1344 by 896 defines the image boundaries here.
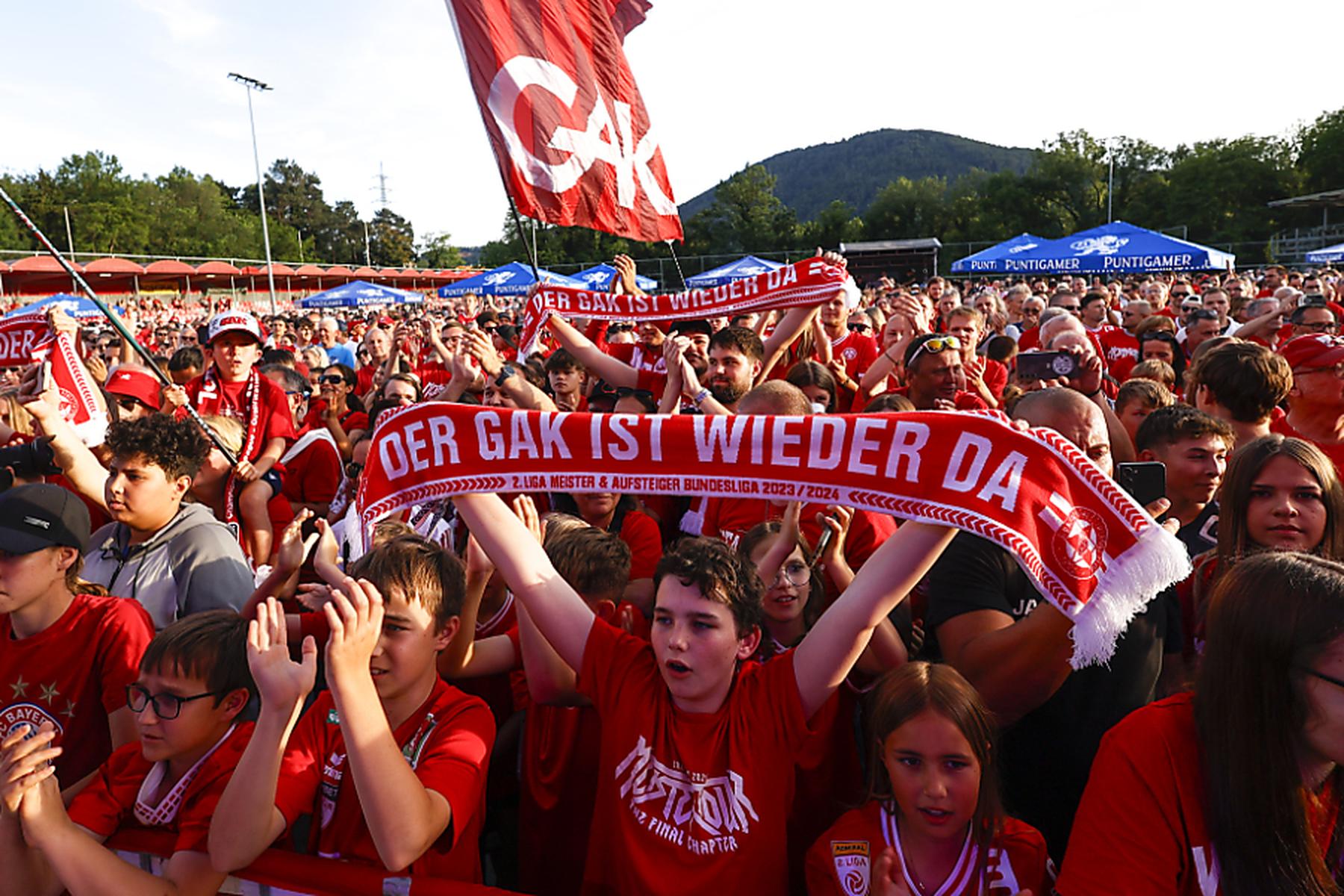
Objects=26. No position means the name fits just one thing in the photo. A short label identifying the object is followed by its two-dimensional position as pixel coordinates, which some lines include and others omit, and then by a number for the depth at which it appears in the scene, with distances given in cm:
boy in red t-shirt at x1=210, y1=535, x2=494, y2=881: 182
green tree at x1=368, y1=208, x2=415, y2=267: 11162
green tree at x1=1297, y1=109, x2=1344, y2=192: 6075
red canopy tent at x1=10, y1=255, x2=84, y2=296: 3222
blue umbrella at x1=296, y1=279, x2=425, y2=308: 2892
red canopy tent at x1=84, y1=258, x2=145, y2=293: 3675
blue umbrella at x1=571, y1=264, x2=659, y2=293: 2520
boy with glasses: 191
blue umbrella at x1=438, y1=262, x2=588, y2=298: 2680
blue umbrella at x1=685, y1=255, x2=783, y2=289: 2722
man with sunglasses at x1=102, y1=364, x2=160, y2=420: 552
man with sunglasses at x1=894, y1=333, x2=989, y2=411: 472
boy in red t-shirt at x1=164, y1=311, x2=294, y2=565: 445
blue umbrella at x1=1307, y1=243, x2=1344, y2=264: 2411
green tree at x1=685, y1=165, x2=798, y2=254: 6294
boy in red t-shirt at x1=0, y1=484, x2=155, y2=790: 250
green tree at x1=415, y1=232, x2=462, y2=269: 10300
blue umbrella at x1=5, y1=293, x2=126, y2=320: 1905
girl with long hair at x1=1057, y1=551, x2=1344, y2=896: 144
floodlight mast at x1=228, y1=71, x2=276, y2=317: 3350
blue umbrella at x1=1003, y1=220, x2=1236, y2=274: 1897
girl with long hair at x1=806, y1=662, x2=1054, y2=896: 192
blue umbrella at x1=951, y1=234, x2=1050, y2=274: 2206
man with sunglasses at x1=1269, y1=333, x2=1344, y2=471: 381
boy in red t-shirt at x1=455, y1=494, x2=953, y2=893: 202
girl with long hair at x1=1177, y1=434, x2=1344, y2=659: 240
